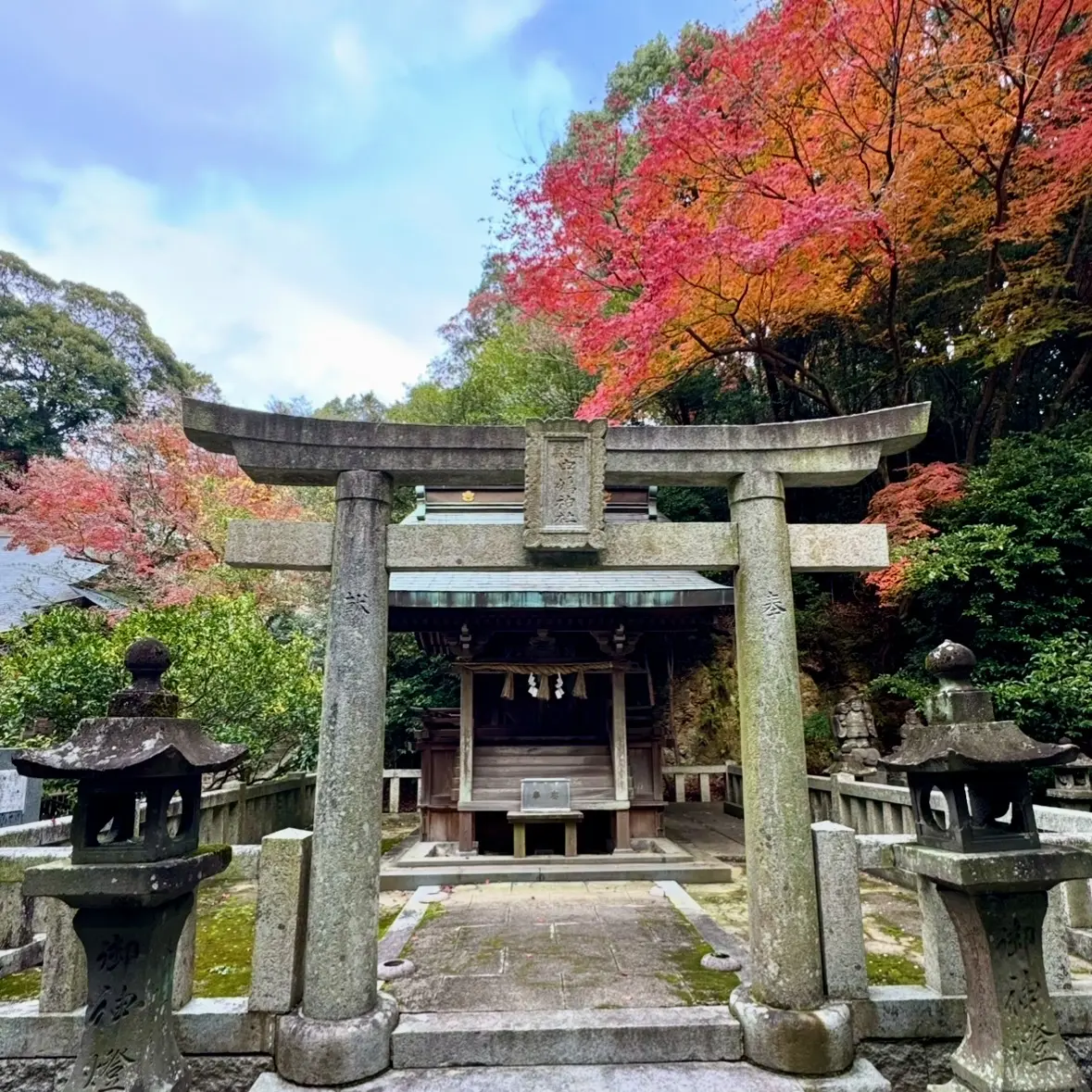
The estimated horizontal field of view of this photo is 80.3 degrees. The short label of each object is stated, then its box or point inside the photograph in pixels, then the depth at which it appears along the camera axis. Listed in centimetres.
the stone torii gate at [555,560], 341
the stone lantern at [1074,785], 685
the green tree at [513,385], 1791
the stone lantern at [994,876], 288
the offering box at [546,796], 795
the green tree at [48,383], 2400
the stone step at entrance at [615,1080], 321
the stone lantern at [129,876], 282
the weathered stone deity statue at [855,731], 948
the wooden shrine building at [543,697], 767
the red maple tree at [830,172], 988
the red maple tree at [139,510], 1421
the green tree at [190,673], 676
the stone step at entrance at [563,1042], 343
